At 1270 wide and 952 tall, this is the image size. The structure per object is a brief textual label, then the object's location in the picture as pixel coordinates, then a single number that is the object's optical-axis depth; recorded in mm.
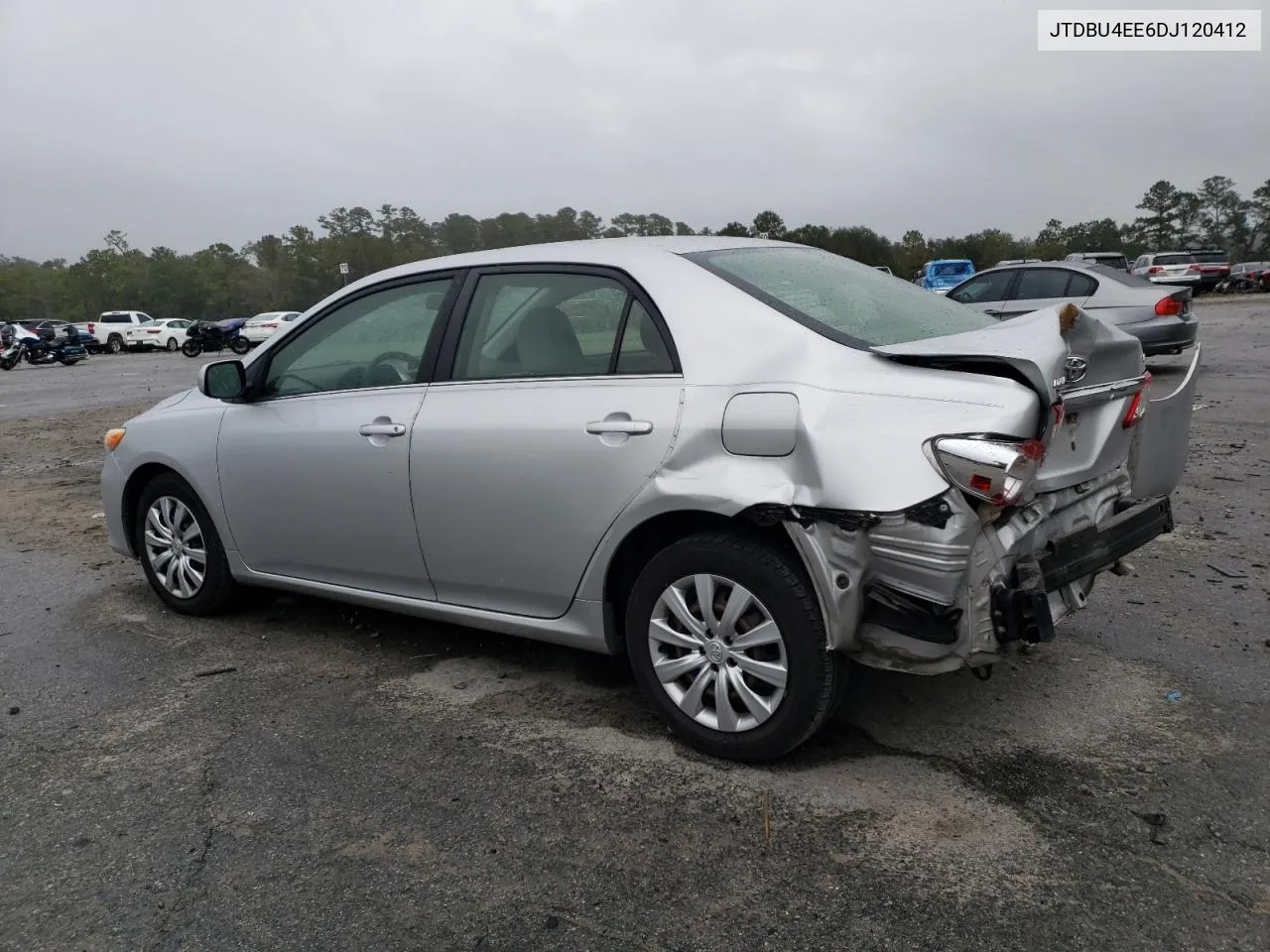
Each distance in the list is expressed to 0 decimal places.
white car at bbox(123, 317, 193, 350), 41438
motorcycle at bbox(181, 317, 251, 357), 33719
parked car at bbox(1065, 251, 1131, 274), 25683
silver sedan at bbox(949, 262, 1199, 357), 11938
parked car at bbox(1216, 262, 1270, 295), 43312
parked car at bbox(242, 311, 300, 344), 36562
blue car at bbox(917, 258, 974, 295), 32031
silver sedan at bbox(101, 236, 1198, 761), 2719
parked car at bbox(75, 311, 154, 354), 42062
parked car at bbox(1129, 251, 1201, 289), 36812
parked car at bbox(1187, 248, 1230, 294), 38812
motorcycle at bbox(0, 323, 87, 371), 30625
